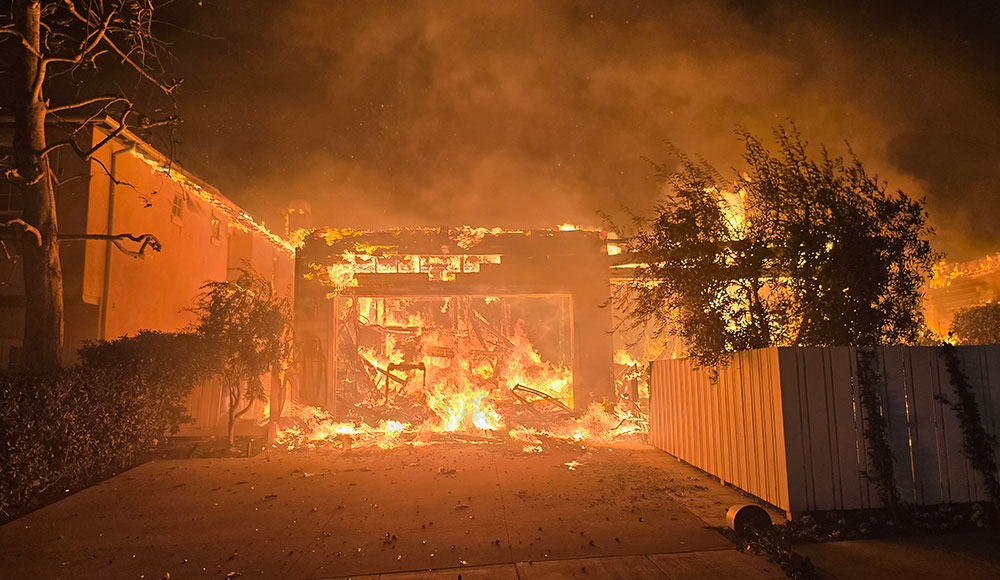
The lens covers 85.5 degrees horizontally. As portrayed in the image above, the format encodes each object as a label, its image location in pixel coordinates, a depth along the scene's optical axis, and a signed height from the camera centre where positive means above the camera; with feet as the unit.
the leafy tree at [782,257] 23.34 +4.16
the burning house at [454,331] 54.08 +4.00
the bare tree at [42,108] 32.37 +15.76
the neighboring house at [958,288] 79.05 +9.08
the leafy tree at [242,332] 39.75 +1.91
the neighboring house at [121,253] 46.39 +10.61
